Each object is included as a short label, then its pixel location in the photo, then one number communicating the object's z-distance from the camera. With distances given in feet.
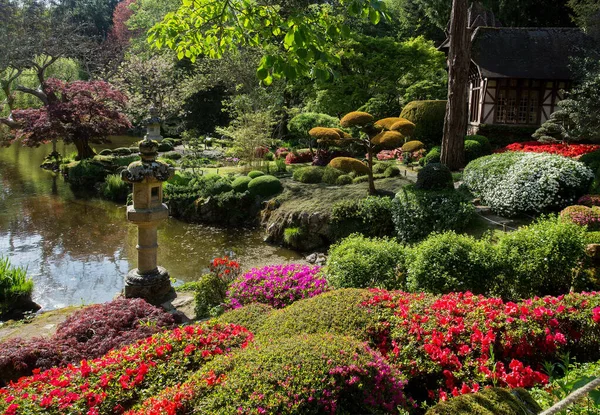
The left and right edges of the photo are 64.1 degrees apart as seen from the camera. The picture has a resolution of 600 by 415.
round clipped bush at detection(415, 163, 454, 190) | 37.99
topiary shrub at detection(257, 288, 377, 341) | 14.37
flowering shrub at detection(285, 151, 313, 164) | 70.59
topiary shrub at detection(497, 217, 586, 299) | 21.75
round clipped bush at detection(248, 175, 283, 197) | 53.16
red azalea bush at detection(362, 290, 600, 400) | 12.87
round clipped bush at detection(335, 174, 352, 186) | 52.65
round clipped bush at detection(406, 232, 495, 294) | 21.43
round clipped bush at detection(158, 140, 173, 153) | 93.07
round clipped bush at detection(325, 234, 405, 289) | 22.70
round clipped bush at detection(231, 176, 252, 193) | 54.19
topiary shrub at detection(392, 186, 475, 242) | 35.01
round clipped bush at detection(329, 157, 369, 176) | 45.55
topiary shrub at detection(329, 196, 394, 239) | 40.83
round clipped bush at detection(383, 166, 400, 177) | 52.65
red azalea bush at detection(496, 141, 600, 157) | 51.42
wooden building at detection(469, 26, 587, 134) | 70.23
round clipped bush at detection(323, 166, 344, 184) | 54.08
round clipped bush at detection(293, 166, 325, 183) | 55.26
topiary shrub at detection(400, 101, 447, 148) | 67.72
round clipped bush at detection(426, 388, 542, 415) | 8.89
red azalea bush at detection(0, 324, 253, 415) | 11.55
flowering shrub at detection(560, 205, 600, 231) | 27.63
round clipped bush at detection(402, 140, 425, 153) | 46.93
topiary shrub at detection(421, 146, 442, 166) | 57.37
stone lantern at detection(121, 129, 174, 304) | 27.12
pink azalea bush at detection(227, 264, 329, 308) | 21.61
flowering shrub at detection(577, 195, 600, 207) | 32.81
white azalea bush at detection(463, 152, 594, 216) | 35.53
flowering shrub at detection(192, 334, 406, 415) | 9.63
